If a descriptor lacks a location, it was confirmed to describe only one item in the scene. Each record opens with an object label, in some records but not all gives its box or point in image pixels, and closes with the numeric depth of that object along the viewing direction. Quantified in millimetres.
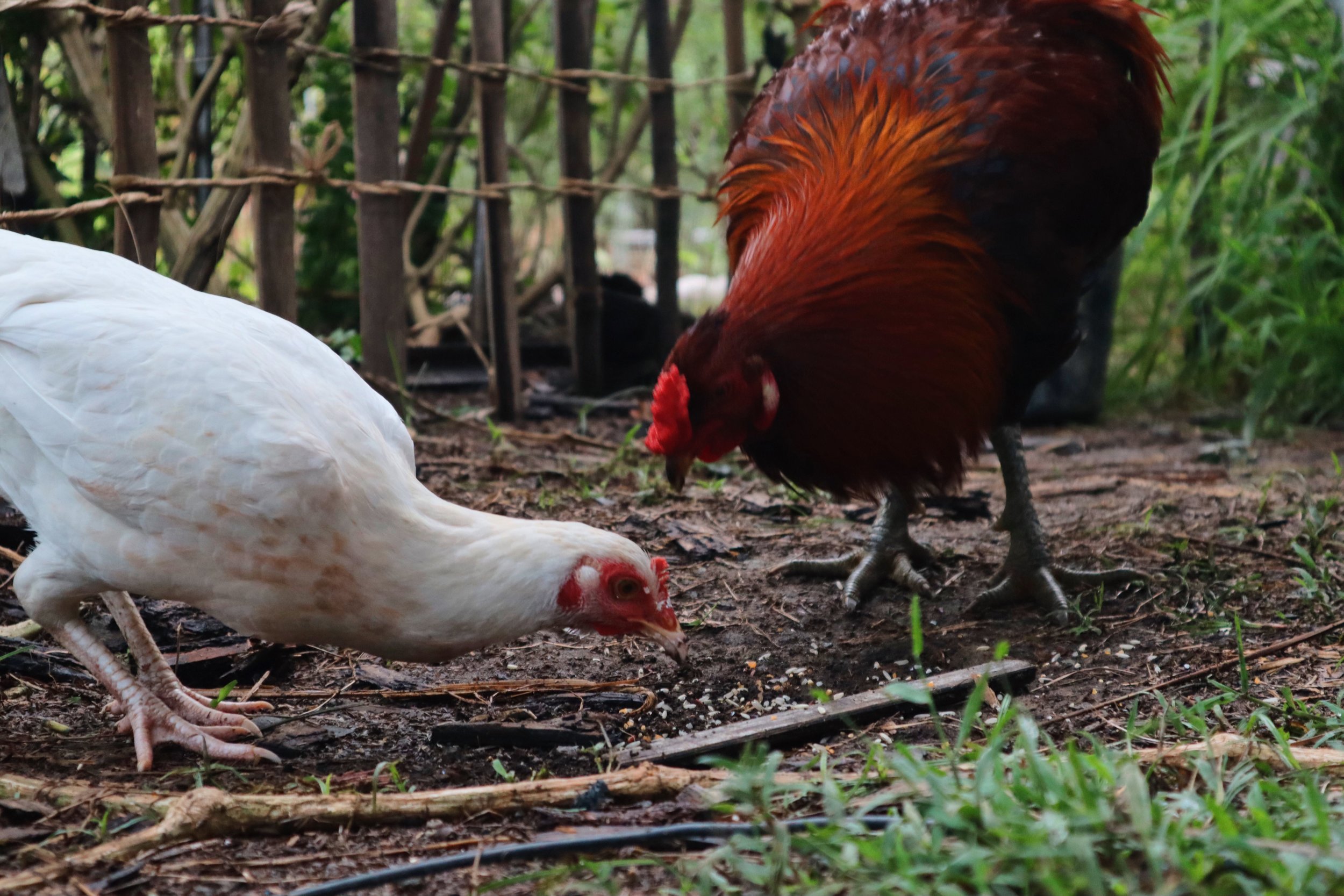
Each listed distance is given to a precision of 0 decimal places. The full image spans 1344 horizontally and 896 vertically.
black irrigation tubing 1729
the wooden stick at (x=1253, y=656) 2684
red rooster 2930
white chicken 2170
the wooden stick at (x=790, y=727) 2410
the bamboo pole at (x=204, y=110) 4762
